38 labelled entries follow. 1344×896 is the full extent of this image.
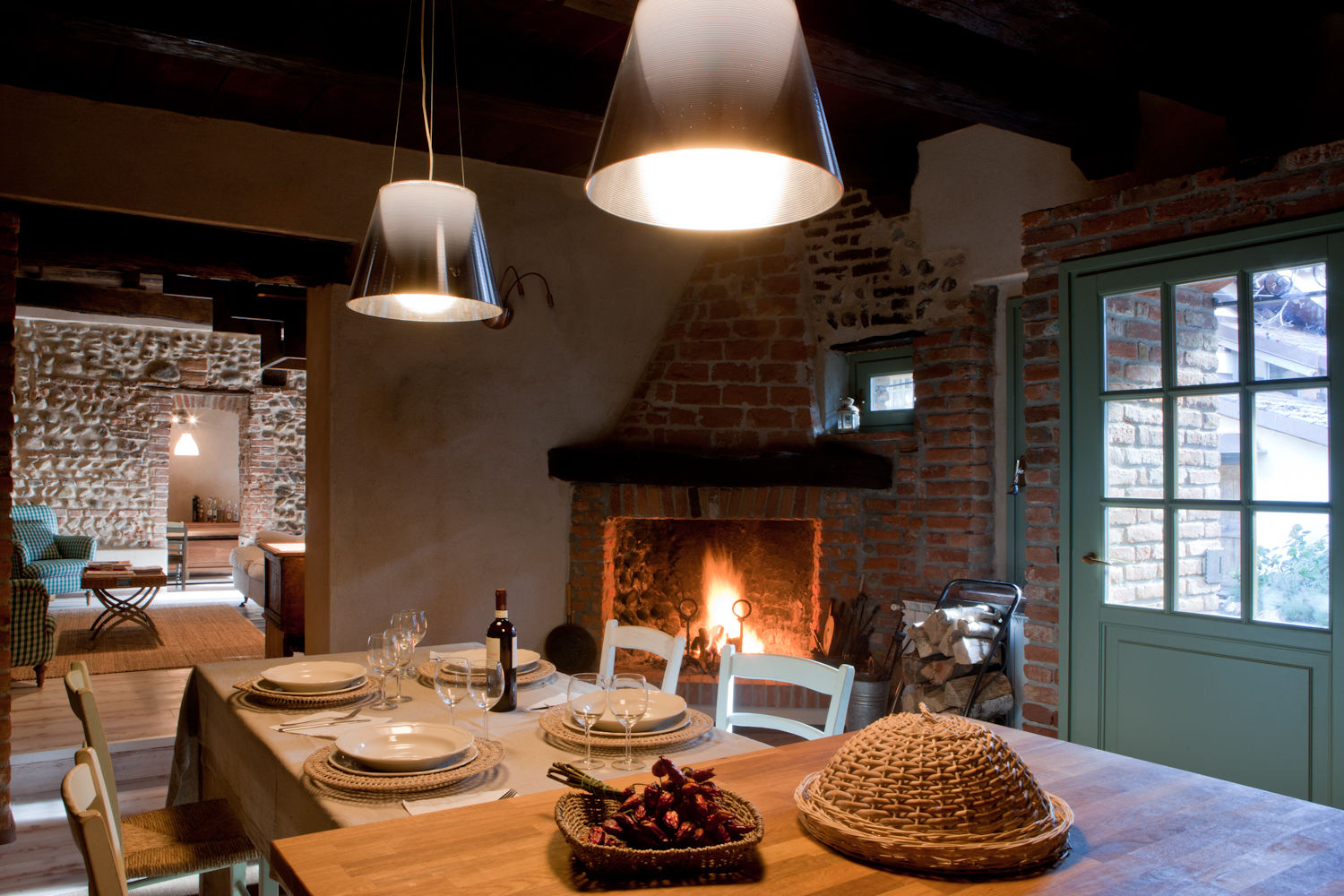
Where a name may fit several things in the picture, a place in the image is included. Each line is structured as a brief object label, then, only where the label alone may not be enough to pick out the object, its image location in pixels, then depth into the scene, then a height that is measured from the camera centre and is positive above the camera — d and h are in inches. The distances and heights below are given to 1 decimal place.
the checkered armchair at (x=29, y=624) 211.0 -39.4
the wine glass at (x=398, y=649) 82.2 -17.3
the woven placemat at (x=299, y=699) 84.8 -22.7
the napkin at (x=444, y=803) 58.6 -22.4
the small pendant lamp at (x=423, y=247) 76.0 +17.7
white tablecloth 62.4 -23.5
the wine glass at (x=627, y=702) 64.3 -17.1
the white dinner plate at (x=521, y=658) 87.6 -21.9
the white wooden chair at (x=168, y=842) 56.1 -35.9
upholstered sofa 280.8 -36.5
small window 167.8 +14.1
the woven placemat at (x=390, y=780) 61.0 -21.8
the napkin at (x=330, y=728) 75.8 -22.9
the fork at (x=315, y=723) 77.3 -22.9
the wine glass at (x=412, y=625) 84.9 -15.7
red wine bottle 78.6 -16.7
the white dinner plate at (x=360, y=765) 63.2 -21.8
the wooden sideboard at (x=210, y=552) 418.6 -44.6
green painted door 100.0 -5.2
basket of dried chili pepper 41.8 -17.6
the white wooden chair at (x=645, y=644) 101.6 -21.8
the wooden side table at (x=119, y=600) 272.5 -45.6
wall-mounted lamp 166.7 +29.2
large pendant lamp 41.6 +17.3
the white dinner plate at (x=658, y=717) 72.8 -20.7
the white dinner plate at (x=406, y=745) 63.4 -21.0
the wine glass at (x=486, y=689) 69.3 -17.9
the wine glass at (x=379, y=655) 81.4 -17.6
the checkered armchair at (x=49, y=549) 320.4 -35.0
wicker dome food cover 42.6 -16.6
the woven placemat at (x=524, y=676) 94.6 -22.9
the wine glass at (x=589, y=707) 64.8 -18.0
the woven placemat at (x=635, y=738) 69.8 -21.7
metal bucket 153.9 -40.3
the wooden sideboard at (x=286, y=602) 211.6 -34.1
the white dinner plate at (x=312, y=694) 87.0 -22.4
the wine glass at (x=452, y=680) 70.5 -19.2
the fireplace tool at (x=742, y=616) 187.8 -31.8
